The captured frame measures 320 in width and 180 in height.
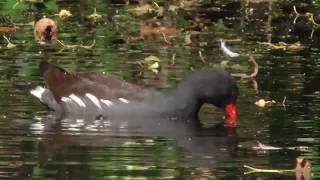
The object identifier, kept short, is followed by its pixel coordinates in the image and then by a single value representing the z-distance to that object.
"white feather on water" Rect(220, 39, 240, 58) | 17.92
